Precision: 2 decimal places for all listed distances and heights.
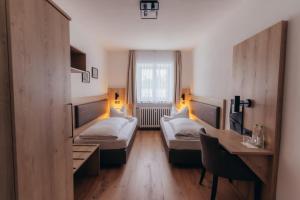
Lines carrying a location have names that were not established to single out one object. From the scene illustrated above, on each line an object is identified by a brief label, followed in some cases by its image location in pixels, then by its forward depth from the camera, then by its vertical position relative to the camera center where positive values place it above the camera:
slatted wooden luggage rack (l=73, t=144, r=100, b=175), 2.40 -0.90
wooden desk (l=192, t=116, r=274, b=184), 1.72 -0.67
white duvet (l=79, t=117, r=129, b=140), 3.05 -0.76
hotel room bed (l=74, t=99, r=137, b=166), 3.03 -0.97
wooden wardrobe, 0.89 -0.08
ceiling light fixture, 2.42 +1.15
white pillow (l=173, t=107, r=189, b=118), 4.79 -0.66
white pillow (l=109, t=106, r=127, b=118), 4.88 -0.69
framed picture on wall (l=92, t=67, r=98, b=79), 4.26 +0.37
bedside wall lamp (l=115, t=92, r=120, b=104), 5.56 -0.28
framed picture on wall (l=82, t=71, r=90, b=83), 3.58 +0.21
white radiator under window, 5.64 -0.80
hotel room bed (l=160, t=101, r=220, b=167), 3.06 -1.03
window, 5.61 +0.39
